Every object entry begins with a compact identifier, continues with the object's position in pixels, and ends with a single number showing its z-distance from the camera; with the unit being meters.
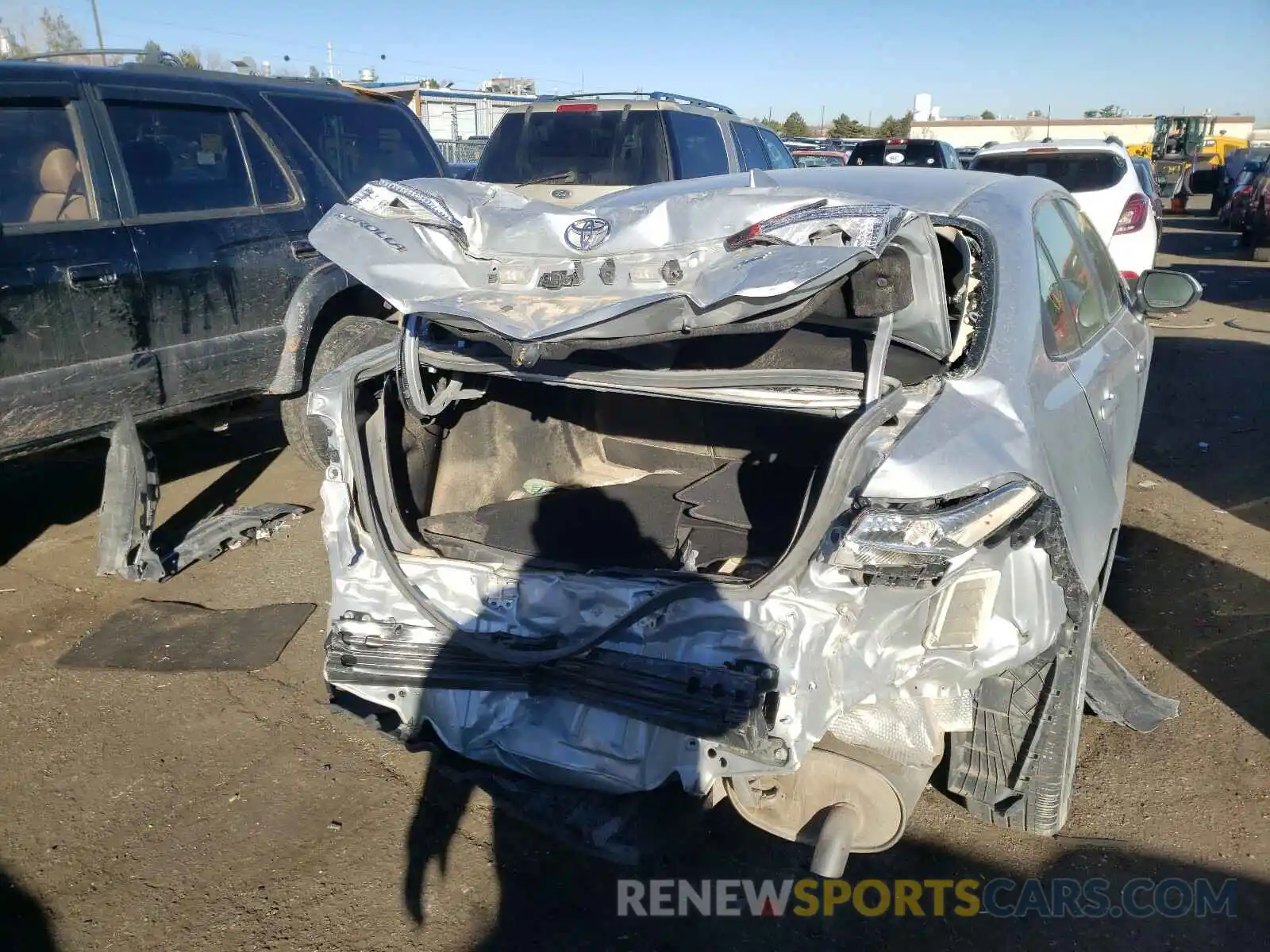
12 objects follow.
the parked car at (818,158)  16.19
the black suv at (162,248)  4.18
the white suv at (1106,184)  8.80
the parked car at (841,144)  24.88
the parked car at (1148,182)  9.76
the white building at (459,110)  22.67
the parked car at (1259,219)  15.37
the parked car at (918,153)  15.01
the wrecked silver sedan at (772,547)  2.21
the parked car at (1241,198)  17.28
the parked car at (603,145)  7.23
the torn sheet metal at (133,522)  4.50
